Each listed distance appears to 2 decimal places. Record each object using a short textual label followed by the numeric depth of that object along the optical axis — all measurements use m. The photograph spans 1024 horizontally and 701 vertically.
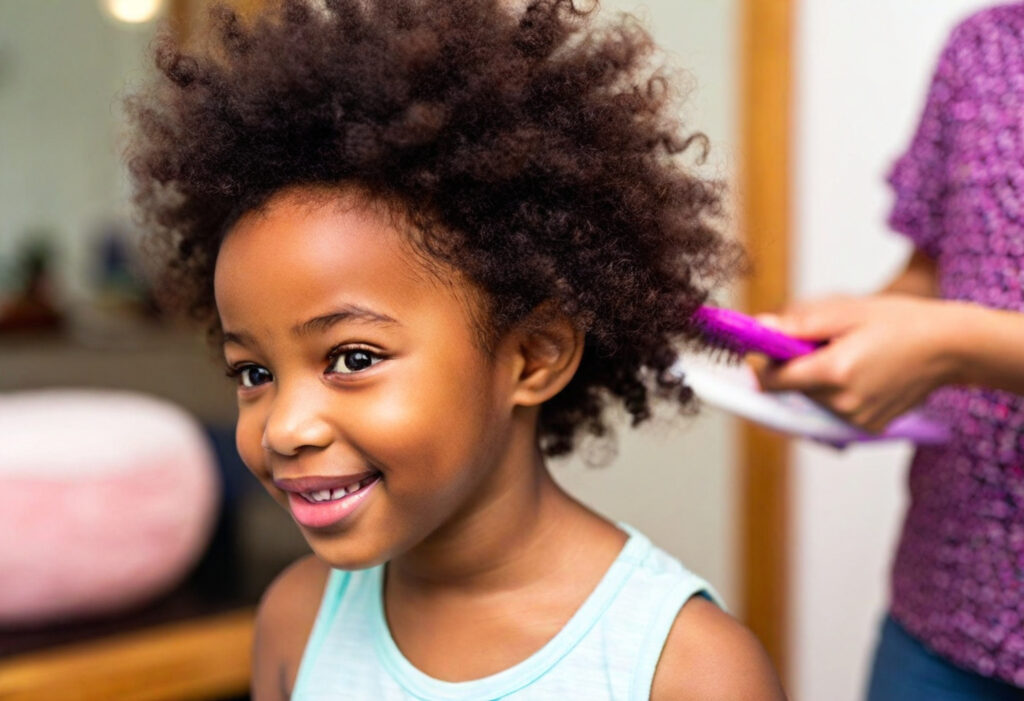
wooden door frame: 1.66
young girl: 0.60
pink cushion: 1.48
